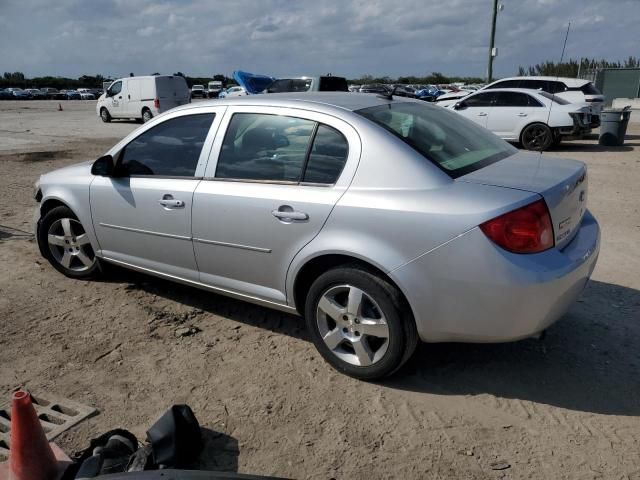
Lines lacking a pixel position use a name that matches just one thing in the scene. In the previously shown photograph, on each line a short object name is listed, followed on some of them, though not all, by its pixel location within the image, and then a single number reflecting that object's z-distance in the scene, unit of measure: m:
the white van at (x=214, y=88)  52.88
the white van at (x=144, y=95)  21.94
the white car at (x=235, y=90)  27.71
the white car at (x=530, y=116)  13.07
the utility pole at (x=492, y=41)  24.28
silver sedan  2.71
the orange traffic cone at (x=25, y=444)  2.34
